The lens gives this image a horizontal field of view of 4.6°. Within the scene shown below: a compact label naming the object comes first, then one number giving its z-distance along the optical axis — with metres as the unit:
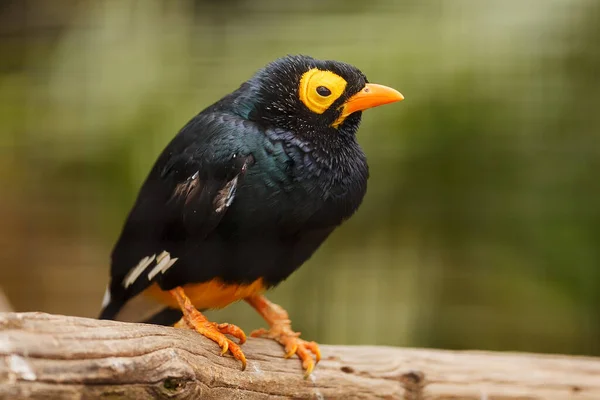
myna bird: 3.80
